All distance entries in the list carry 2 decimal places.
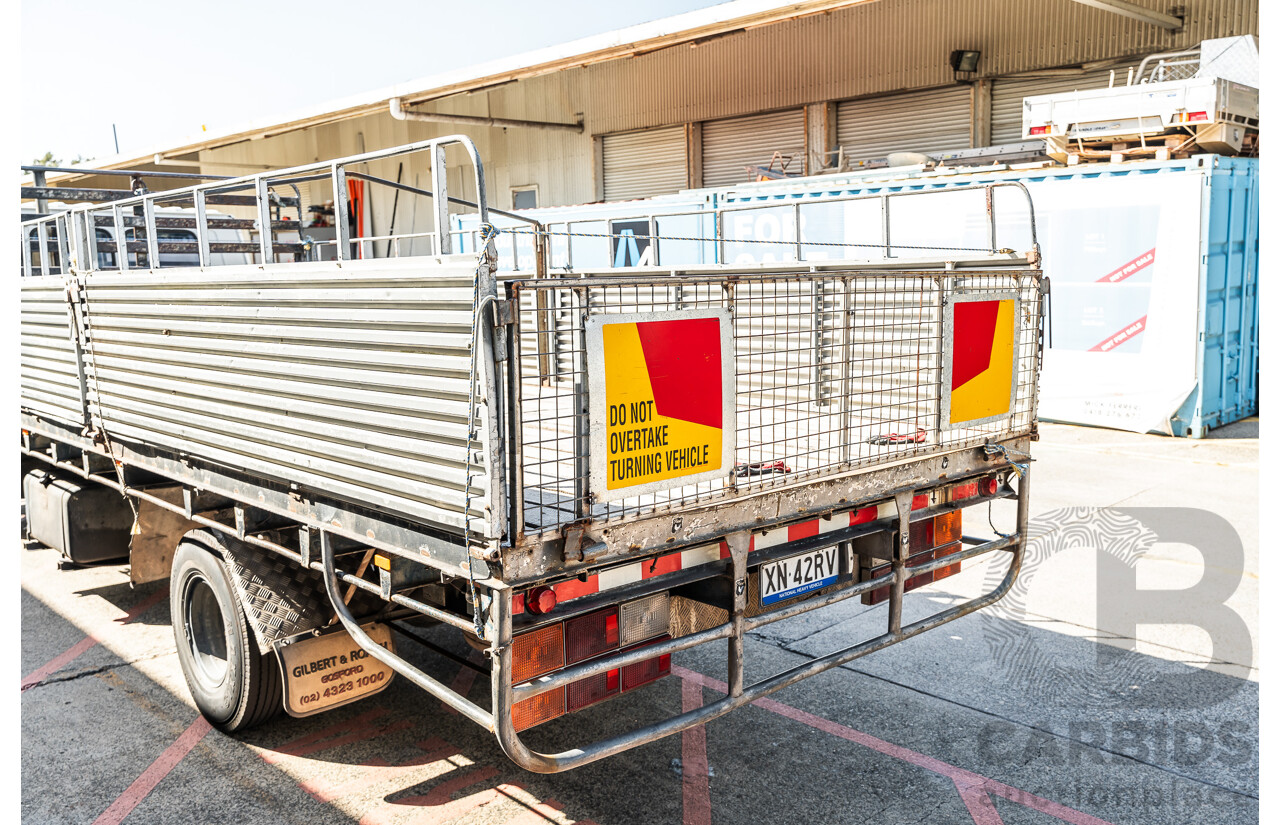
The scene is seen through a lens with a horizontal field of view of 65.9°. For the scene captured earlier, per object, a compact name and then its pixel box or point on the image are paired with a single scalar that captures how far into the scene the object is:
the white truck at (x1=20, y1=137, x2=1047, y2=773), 3.15
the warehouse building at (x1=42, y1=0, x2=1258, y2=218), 16.75
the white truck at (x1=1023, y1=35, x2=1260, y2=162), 11.08
